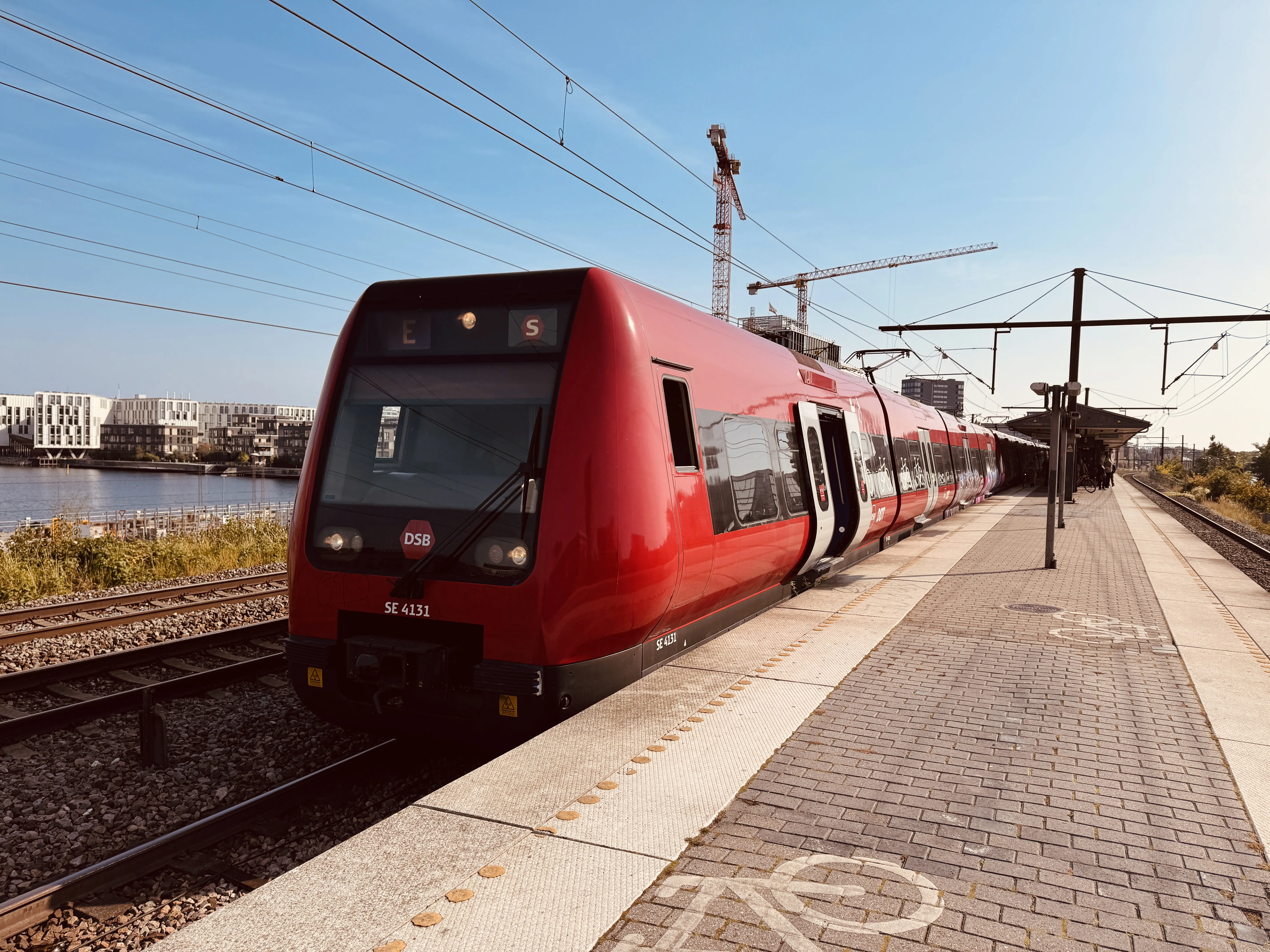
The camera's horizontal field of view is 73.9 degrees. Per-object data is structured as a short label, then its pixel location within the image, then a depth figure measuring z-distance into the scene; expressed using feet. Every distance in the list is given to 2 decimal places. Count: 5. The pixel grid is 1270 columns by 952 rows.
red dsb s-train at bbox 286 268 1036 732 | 15.99
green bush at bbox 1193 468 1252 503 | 136.67
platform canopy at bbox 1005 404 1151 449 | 120.37
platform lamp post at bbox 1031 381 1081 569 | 42.78
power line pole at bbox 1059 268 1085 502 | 74.84
